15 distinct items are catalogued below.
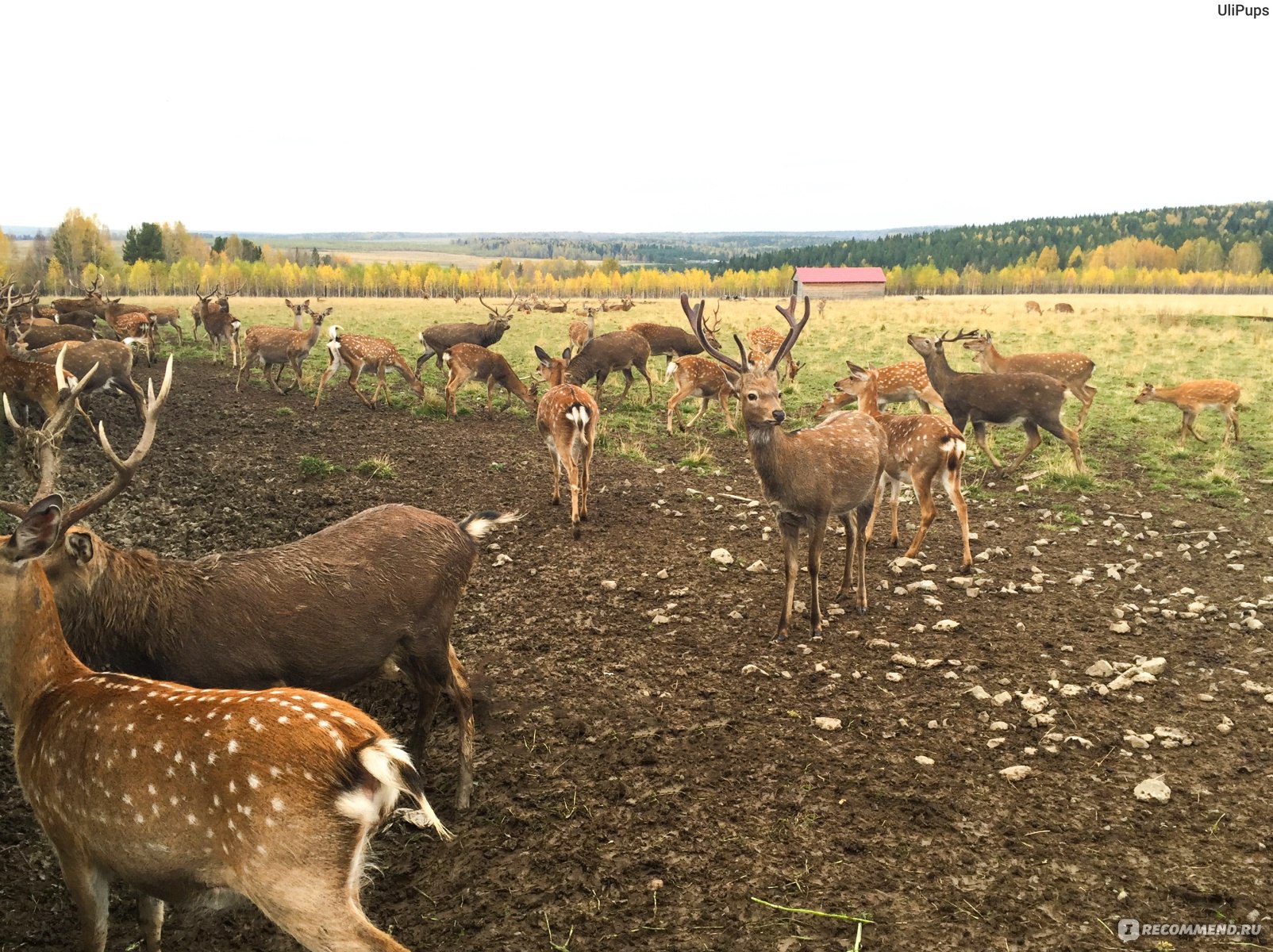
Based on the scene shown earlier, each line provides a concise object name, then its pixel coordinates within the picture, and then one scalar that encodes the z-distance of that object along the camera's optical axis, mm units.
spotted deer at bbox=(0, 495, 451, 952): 2703
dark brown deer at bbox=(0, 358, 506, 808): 3932
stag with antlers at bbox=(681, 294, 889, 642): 6453
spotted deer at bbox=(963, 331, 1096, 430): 14164
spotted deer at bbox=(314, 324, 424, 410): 15602
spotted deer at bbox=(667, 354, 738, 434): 14172
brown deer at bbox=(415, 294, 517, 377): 19119
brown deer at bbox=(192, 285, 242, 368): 20094
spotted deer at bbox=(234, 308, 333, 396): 16953
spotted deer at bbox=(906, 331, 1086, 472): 10930
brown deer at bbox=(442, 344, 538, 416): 15133
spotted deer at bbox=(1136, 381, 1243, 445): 12633
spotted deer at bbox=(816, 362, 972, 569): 7977
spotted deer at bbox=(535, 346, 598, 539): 9047
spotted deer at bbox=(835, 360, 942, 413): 13344
